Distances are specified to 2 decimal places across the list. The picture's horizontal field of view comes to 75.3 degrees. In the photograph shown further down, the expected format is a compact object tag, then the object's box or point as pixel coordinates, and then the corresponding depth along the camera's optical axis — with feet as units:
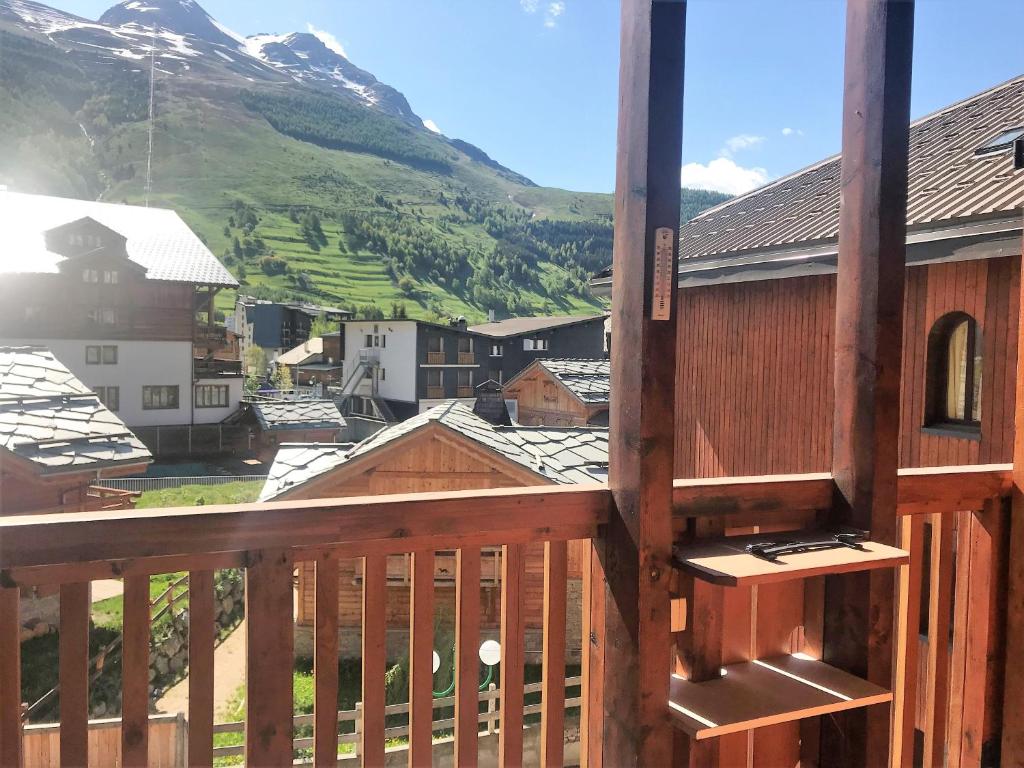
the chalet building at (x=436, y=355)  92.27
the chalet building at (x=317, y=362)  111.55
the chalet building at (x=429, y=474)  23.75
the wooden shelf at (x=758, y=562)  3.69
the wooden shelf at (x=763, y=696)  3.94
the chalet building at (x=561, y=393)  59.36
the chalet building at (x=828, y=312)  13.14
